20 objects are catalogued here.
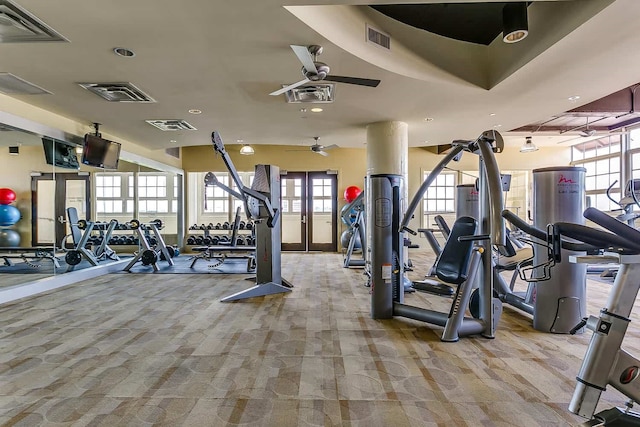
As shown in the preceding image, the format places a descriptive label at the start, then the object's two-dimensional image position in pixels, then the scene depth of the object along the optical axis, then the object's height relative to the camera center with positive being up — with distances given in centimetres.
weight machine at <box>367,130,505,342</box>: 302 -39
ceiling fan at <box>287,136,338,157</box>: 798 +147
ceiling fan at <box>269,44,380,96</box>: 346 +151
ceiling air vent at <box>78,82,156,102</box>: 454 +161
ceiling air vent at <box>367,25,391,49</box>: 409 +205
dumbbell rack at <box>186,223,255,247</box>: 873 -71
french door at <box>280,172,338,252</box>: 1077 +1
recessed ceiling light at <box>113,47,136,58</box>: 359 +164
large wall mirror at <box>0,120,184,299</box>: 590 +12
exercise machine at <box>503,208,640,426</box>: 151 -48
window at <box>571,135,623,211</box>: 908 +128
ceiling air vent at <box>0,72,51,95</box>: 426 +160
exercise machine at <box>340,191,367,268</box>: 723 -39
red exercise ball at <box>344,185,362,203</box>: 1009 +55
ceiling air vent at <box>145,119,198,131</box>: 637 +161
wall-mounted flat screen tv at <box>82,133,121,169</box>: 631 +109
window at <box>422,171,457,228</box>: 1098 +46
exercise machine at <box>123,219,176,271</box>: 702 -85
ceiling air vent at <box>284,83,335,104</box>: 468 +164
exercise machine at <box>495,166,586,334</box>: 336 -52
